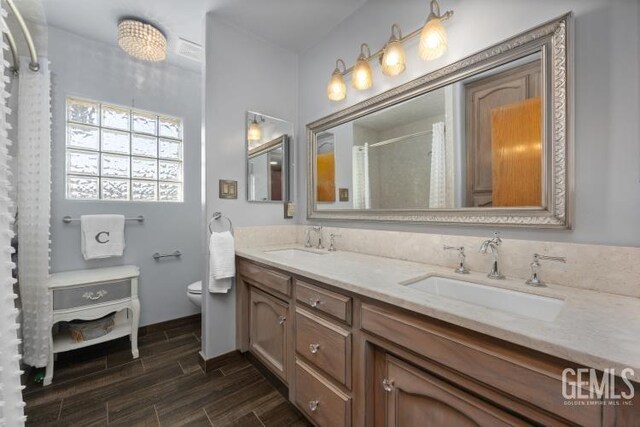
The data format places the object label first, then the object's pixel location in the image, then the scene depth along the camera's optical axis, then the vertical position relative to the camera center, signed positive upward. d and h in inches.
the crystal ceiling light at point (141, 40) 72.1 +50.1
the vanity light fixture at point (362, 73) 61.7 +33.7
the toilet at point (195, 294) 86.6 -27.9
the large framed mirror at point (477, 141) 39.2 +13.7
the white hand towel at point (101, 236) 78.7 -7.4
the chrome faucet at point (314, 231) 80.0 -6.9
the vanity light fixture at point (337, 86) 68.3 +33.7
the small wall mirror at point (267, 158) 78.3 +17.4
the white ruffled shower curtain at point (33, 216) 64.1 -1.0
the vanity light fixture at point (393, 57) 54.2 +33.3
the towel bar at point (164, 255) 93.0 -15.9
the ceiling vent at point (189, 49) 85.0 +56.2
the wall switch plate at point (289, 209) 87.0 +1.0
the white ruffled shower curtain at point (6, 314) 26.2 -10.8
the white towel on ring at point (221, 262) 67.6 -13.2
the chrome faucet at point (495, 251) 43.3 -6.8
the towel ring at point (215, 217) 71.0 -1.4
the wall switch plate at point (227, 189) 72.6 +6.7
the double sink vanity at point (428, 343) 22.8 -15.7
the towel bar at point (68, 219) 78.2 -2.1
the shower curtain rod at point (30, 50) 58.5 +39.2
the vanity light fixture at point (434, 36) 47.5 +33.1
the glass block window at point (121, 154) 82.7 +20.5
